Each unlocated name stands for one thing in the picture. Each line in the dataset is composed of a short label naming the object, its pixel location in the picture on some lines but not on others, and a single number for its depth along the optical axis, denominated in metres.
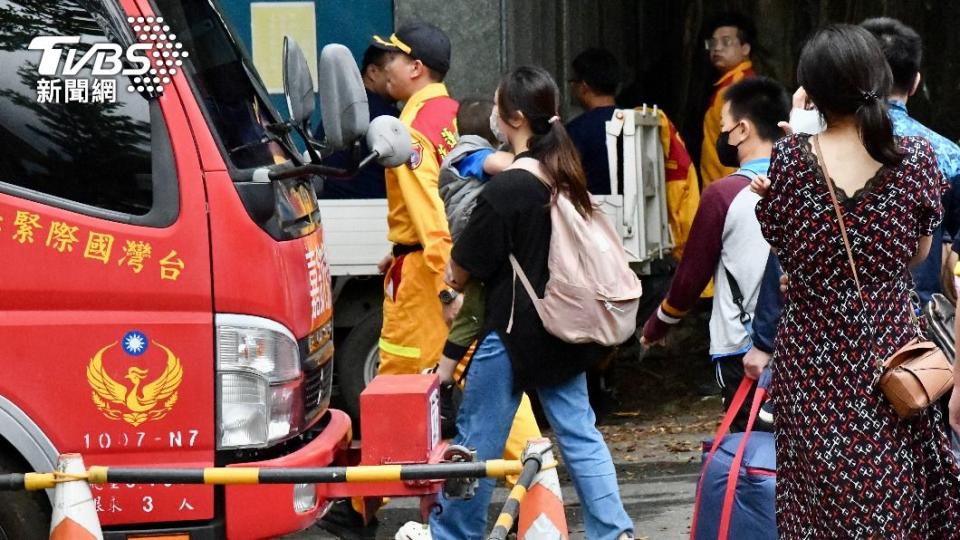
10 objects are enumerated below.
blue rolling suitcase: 8.81
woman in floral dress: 7.45
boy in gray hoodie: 11.27
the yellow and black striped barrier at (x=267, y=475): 7.60
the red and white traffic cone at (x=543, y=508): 7.73
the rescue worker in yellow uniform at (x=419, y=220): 12.32
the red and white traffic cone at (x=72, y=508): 7.71
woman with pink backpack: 10.77
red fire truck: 8.93
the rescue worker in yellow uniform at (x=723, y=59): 19.72
